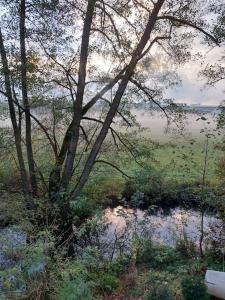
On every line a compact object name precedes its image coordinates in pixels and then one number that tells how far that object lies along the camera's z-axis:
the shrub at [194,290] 3.25
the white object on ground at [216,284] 3.41
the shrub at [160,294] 3.03
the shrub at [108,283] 4.03
